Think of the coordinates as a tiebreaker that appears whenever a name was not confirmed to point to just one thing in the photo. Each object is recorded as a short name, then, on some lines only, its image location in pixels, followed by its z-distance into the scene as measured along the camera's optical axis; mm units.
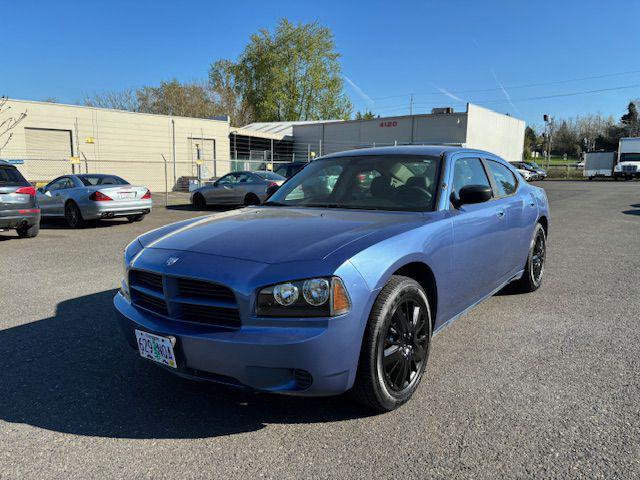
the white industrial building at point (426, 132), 33625
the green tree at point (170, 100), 48969
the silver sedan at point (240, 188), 15812
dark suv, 8960
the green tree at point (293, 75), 54562
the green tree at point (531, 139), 87562
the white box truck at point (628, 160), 39656
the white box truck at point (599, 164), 43000
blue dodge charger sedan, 2430
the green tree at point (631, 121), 86275
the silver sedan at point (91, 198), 11672
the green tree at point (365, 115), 77294
